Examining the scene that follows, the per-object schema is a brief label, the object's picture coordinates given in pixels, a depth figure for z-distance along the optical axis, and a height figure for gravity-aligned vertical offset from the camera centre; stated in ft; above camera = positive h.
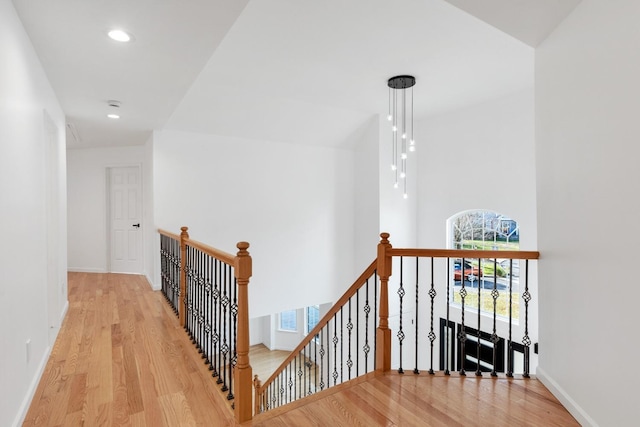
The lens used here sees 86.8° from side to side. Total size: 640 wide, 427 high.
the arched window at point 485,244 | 16.26 -1.71
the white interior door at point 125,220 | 20.52 -0.42
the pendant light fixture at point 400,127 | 16.16 +4.84
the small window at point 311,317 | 29.77 -9.35
